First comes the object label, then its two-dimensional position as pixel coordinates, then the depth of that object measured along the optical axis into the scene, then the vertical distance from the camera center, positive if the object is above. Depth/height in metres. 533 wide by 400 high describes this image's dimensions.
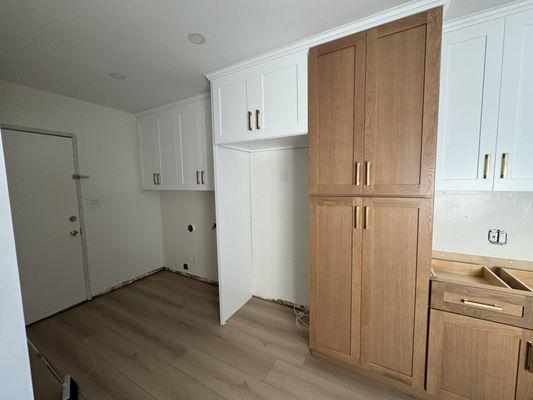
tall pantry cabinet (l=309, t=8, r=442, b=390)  1.29 -0.05
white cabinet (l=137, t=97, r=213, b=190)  2.47 +0.48
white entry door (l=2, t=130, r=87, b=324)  2.13 -0.37
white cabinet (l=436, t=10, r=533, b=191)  1.27 +0.47
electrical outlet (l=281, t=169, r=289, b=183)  2.34 +0.08
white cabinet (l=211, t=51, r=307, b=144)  1.62 +0.68
